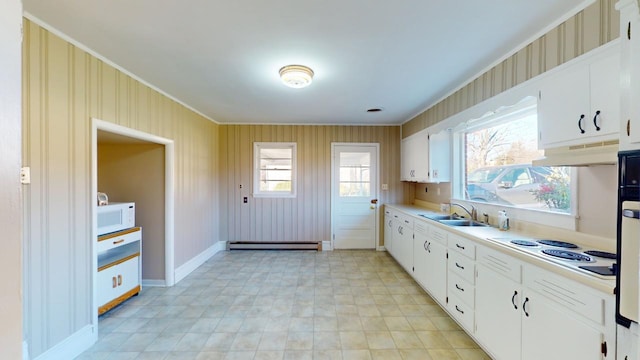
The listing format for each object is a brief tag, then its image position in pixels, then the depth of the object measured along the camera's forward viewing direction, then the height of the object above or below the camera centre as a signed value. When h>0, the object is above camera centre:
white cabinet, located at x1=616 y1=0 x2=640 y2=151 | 1.06 +0.41
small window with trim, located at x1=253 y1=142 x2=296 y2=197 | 5.25 +0.15
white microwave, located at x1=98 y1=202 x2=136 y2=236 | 2.79 -0.45
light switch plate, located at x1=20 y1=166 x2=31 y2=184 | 1.78 +0.00
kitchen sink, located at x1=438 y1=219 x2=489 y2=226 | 3.00 -0.50
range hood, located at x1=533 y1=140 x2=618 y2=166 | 1.38 +0.13
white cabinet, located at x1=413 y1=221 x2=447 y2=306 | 2.80 -0.93
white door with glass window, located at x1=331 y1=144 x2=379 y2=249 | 5.27 -0.39
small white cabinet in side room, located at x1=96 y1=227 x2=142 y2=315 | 2.73 -0.99
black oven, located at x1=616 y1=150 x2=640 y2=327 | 1.03 -0.22
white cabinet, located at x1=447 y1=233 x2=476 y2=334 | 2.28 -0.93
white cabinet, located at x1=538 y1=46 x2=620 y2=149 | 1.46 +0.45
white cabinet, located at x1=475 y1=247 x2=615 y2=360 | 1.30 -0.79
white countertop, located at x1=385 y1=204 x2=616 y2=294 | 1.26 -0.48
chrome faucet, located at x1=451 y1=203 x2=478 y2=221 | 3.08 -0.41
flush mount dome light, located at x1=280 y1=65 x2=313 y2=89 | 2.57 +0.98
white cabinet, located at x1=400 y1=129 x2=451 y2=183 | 3.75 +0.30
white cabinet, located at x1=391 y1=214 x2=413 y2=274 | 3.72 -0.97
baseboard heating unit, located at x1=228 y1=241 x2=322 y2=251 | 5.17 -1.32
